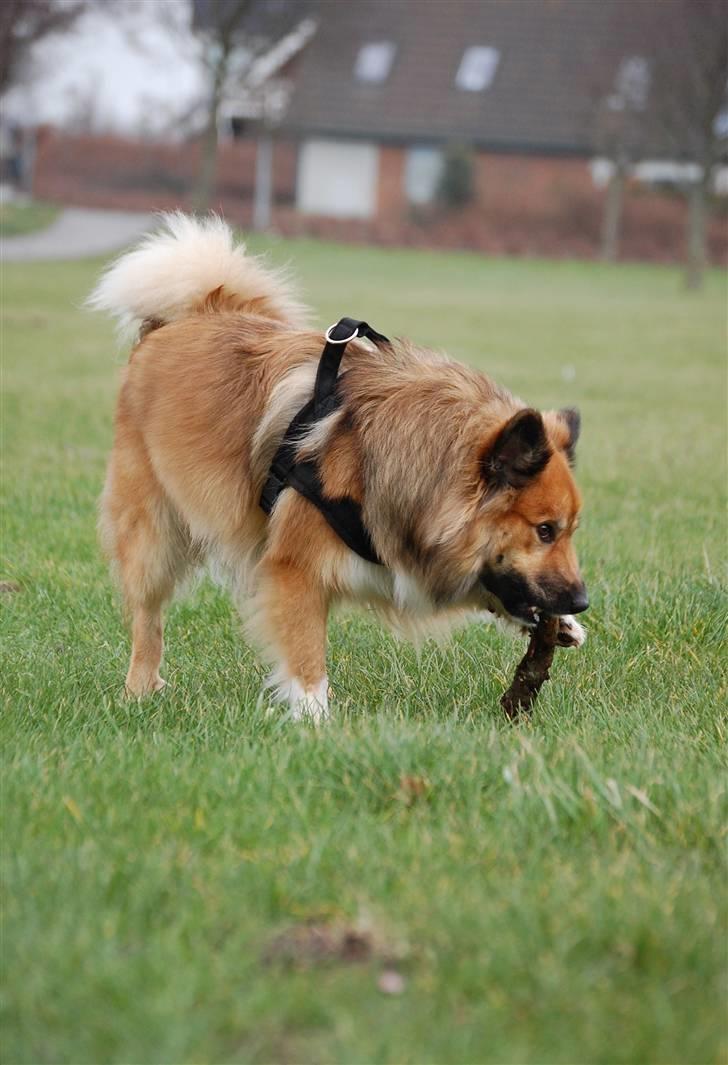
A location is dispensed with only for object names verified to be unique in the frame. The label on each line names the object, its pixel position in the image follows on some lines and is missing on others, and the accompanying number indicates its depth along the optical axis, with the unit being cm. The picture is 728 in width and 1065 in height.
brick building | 4831
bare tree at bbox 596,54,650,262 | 4559
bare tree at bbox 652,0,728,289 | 3656
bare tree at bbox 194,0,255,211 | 3800
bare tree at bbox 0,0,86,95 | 2458
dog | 432
